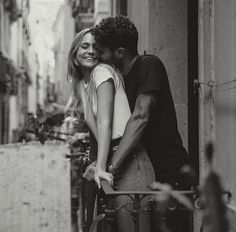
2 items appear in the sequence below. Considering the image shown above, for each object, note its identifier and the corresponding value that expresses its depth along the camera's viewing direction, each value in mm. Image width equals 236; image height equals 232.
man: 3273
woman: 3287
